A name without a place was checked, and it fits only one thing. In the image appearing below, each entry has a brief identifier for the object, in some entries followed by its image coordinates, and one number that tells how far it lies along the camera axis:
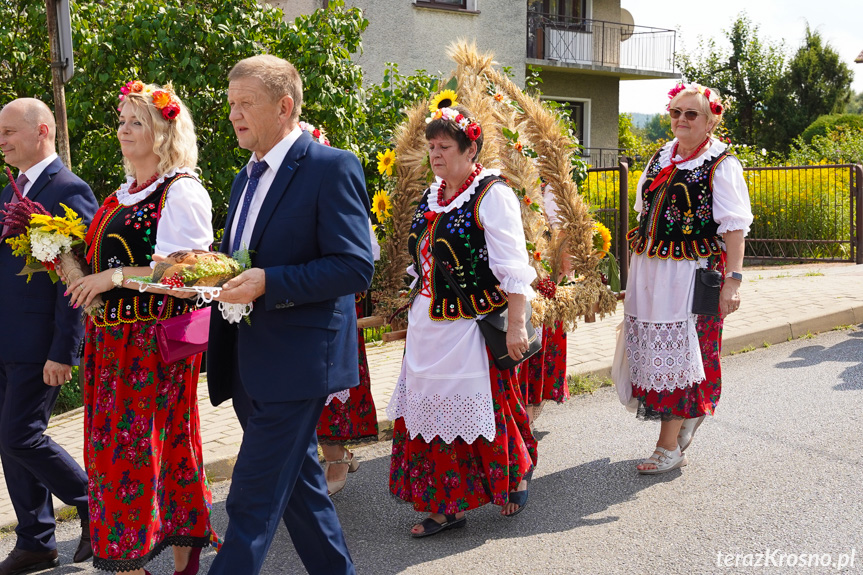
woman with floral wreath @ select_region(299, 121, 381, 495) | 4.84
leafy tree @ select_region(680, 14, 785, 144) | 35.97
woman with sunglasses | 4.80
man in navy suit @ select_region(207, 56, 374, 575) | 2.93
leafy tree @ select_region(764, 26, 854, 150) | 34.88
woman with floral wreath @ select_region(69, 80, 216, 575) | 3.36
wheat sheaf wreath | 4.84
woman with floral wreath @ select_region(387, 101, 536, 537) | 4.06
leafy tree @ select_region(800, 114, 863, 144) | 29.72
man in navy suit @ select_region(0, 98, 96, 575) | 3.78
